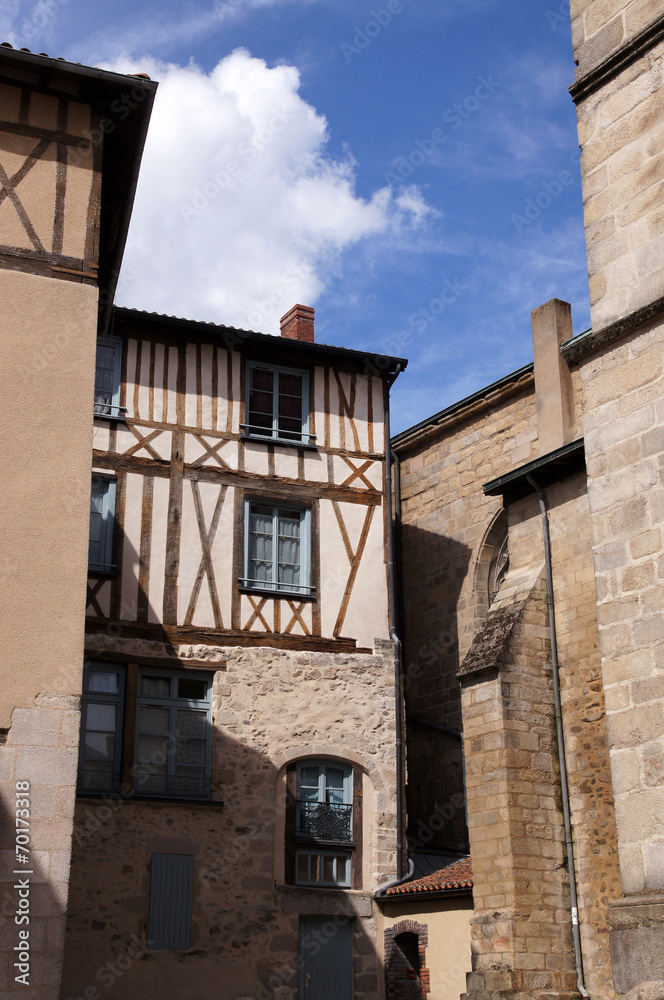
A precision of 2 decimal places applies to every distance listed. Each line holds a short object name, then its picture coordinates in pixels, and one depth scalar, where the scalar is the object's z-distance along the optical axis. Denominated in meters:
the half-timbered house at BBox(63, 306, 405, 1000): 12.38
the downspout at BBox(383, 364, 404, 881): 13.65
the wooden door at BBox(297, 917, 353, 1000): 12.70
